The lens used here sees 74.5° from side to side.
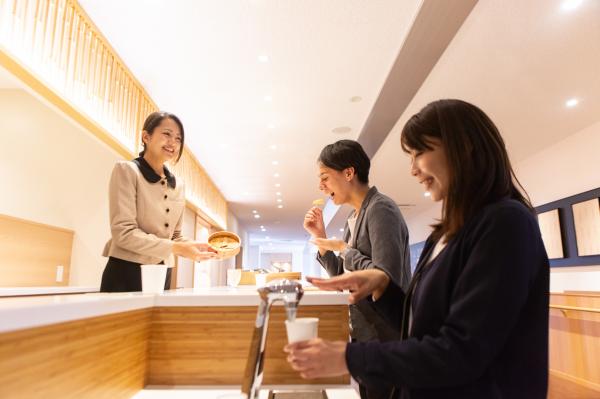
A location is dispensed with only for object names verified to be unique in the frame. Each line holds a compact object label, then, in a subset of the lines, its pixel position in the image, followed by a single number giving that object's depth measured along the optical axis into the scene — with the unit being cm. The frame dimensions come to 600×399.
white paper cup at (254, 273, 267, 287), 225
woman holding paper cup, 64
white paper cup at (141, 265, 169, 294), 124
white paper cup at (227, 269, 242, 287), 227
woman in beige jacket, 147
